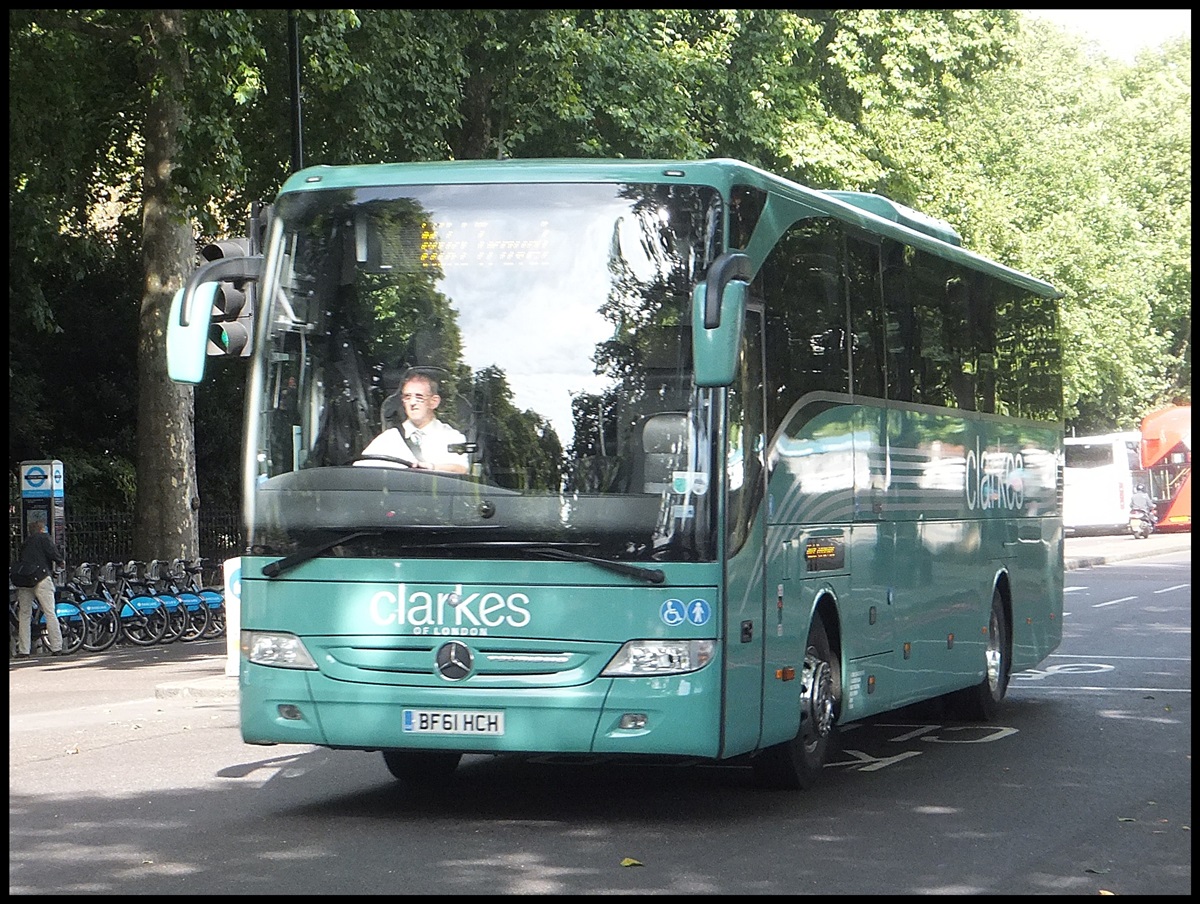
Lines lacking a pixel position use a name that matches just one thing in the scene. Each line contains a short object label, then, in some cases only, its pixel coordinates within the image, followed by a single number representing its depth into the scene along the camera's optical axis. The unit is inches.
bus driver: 372.2
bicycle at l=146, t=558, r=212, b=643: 1019.9
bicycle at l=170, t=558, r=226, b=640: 1043.3
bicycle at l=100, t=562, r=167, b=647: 981.2
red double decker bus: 2605.8
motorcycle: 2437.3
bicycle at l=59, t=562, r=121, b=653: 950.4
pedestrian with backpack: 903.1
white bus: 2447.1
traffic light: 436.8
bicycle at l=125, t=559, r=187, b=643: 1005.2
